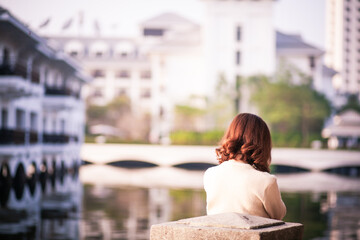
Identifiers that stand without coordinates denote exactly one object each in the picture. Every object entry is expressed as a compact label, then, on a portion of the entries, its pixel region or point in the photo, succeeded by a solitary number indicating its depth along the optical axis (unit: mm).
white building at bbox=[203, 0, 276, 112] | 66812
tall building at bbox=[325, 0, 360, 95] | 126500
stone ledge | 3461
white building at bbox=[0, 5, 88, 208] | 23422
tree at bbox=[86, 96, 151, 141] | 76875
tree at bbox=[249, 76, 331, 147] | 62250
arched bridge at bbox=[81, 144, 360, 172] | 53594
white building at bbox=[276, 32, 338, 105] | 70500
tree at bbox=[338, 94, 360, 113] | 79850
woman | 3902
